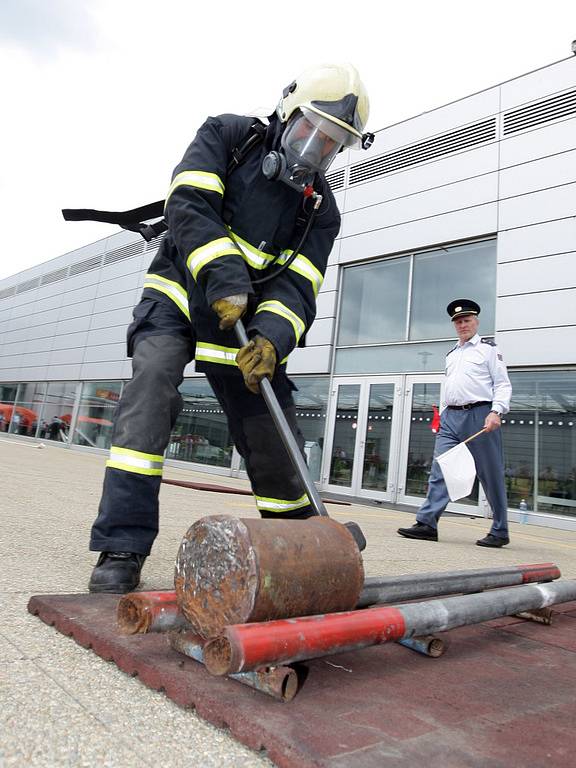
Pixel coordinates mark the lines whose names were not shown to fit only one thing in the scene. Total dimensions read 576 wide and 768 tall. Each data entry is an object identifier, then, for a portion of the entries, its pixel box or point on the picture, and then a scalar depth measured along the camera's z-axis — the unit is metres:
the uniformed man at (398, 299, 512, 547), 4.52
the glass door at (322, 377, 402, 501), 9.89
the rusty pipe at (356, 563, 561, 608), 1.45
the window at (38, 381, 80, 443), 19.47
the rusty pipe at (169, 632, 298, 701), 0.90
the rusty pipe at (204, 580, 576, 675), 0.85
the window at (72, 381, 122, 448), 17.42
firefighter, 1.73
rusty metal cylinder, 0.98
